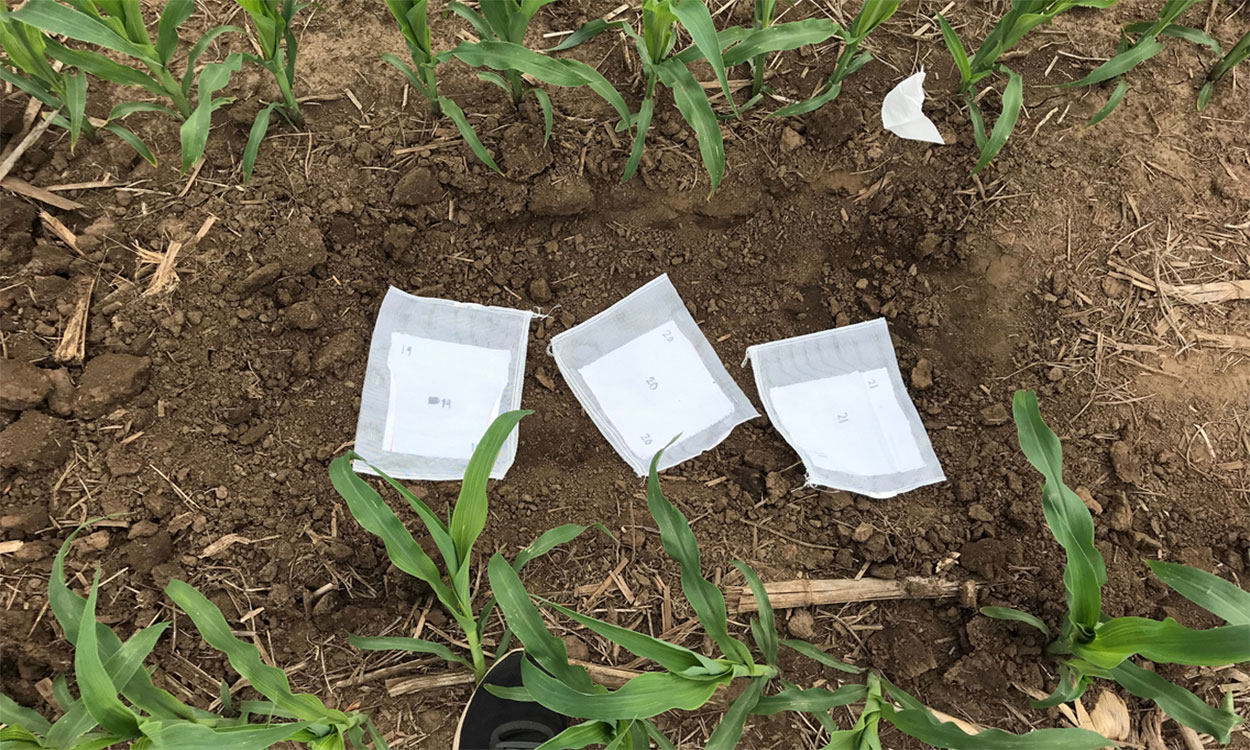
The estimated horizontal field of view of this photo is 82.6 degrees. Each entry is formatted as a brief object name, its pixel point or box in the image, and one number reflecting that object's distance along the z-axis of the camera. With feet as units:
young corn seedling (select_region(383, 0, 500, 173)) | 3.92
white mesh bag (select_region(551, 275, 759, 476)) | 4.63
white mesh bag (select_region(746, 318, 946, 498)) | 4.51
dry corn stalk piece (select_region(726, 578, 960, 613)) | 4.14
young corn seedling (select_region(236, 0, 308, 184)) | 3.84
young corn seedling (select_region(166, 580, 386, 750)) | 3.07
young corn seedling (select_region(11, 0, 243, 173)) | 3.58
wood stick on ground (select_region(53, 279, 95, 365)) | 4.21
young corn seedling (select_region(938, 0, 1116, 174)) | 4.21
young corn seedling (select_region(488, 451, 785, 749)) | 2.91
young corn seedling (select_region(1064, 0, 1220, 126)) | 4.52
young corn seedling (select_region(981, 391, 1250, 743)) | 3.14
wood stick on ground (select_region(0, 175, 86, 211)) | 4.45
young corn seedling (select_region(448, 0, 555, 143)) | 4.01
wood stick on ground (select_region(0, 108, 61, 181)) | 4.46
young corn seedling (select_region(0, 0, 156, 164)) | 3.83
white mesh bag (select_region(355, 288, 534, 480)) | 4.47
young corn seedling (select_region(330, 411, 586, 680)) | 3.32
